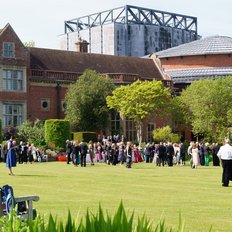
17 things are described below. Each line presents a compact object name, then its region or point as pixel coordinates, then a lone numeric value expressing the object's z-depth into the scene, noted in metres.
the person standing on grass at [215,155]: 41.78
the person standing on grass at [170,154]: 39.94
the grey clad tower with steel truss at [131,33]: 125.38
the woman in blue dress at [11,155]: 26.34
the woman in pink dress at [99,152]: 45.15
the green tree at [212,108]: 56.00
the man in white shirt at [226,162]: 21.92
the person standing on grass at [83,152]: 36.69
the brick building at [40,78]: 57.16
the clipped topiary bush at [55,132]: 51.28
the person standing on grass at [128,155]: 35.76
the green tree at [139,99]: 55.53
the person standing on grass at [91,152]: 40.34
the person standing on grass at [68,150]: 40.77
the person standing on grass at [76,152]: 37.69
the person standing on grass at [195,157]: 36.81
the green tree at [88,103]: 55.81
